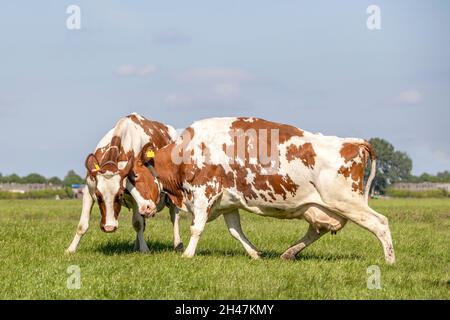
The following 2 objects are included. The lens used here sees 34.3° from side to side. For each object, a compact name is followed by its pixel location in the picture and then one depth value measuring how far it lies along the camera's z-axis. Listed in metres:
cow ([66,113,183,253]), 13.20
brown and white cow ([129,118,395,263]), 12.73
